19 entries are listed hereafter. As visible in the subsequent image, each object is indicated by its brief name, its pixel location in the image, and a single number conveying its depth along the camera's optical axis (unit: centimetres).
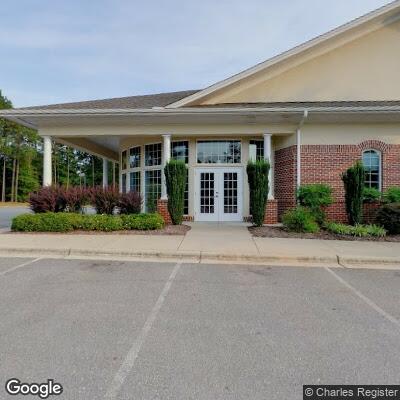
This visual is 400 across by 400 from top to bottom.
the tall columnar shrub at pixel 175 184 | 1208
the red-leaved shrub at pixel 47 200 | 1189
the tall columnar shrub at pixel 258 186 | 1169
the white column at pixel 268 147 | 1317
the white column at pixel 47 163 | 1361
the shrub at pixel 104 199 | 1221
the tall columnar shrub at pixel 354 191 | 1118
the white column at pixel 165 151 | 1325
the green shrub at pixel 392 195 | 1203
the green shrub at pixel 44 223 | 1089
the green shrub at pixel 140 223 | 1131
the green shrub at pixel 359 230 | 1053
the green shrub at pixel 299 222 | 1110
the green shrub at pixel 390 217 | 1095
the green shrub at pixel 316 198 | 1212
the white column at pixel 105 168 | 2087
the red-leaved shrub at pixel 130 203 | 1214
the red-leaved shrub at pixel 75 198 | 1199
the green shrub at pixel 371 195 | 1262
